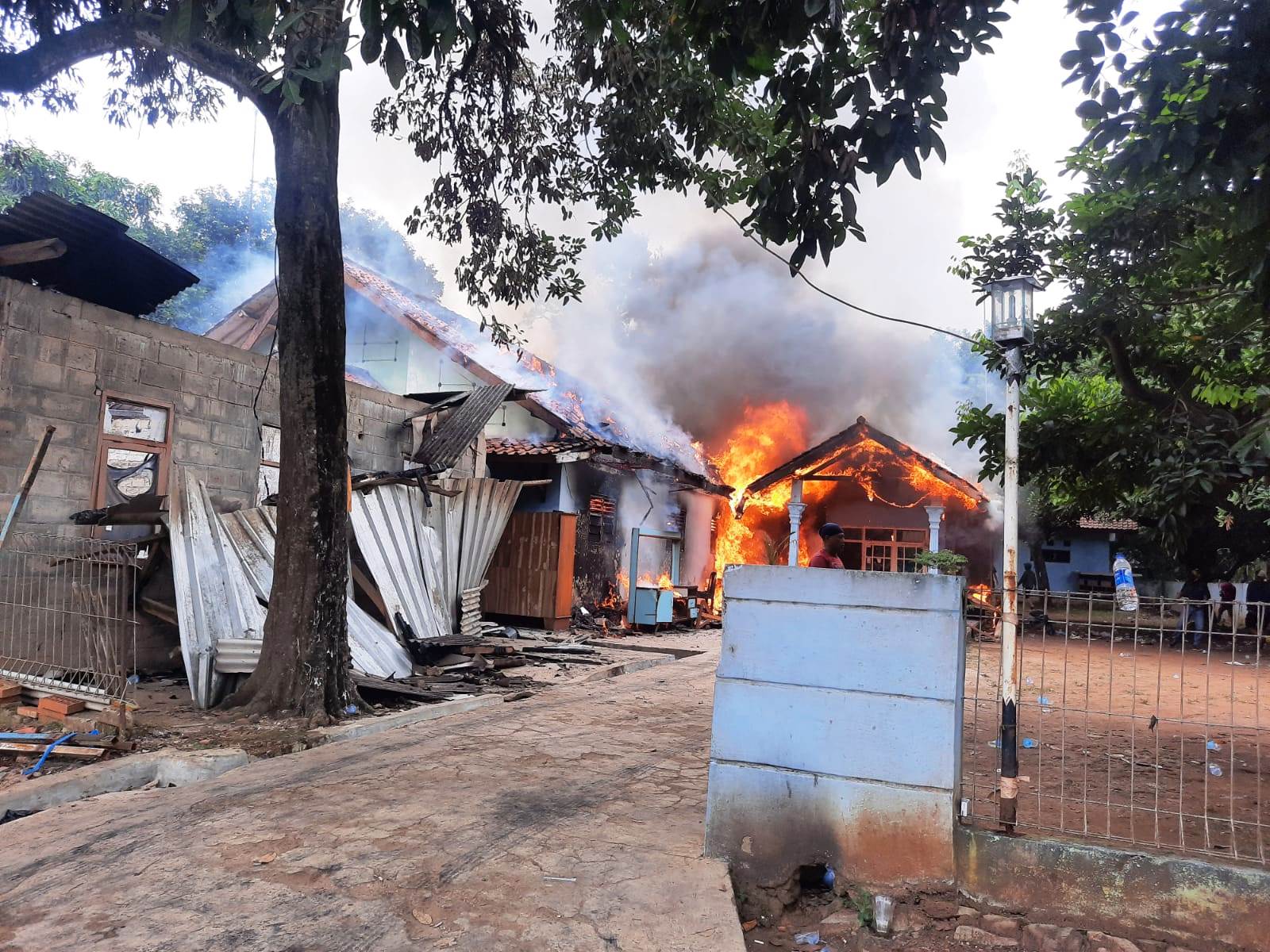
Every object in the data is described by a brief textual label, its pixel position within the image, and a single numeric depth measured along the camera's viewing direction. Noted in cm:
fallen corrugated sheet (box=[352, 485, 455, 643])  1012
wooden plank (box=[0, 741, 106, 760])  561
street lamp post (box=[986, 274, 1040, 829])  412
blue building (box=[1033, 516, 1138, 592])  2452
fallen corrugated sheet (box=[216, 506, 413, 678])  845
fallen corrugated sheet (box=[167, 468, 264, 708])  743
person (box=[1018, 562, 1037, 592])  2305
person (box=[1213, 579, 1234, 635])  1991
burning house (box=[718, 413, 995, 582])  1855
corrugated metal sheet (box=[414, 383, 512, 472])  1200
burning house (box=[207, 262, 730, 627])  1441
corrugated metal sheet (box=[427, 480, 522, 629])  1198
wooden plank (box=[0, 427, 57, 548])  704
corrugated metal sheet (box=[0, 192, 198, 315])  718
